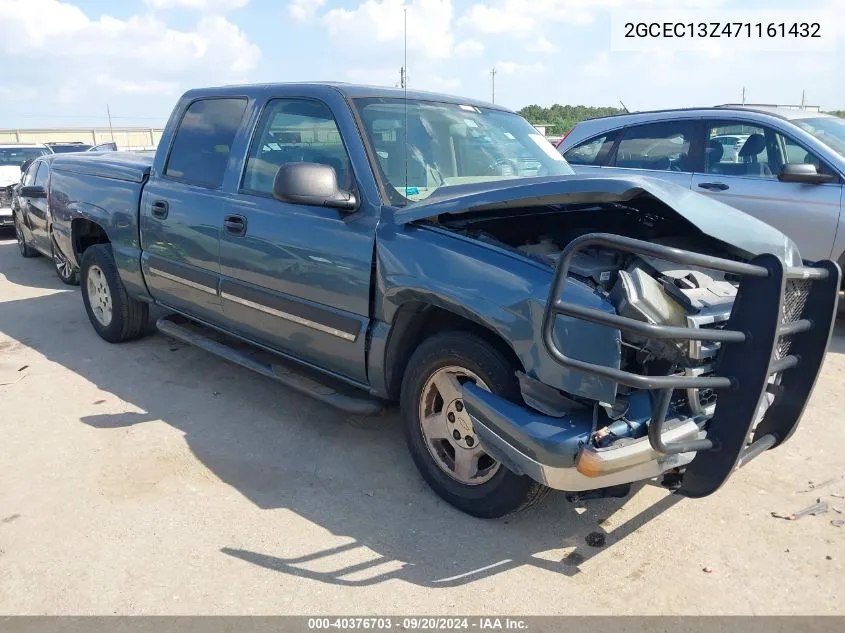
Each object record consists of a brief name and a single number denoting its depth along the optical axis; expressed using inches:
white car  499.8
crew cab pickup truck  96.9
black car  311.7
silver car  233.1
